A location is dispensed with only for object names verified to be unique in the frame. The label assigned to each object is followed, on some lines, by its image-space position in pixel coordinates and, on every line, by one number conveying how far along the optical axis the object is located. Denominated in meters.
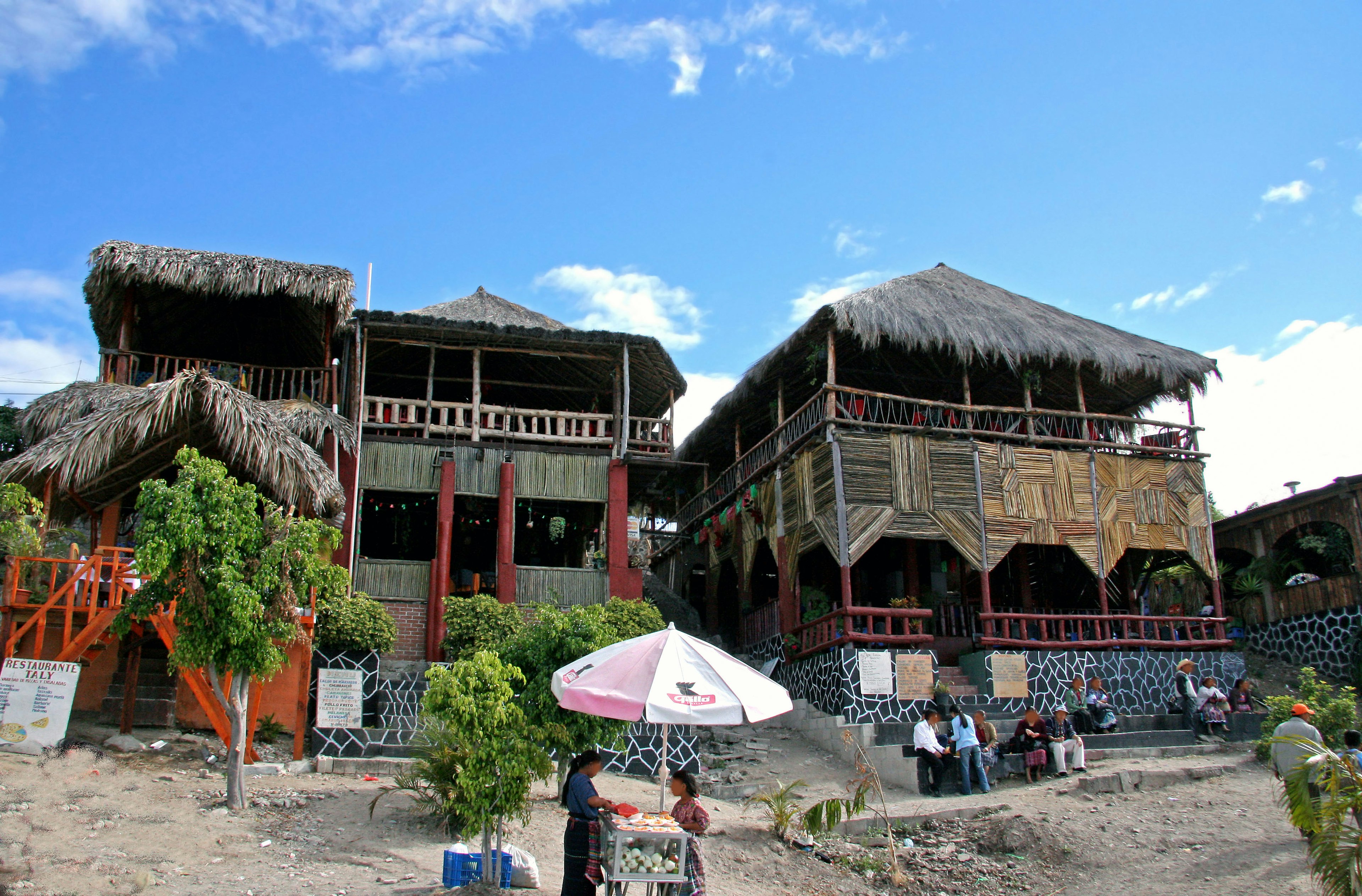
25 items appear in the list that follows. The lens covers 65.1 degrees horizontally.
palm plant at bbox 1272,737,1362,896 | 7.00
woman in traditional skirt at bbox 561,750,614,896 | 7.08
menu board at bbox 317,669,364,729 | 12.87
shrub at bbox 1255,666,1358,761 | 12.81
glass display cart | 6.76
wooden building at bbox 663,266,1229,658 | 16.59
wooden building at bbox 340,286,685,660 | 16.47
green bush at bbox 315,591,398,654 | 13.64
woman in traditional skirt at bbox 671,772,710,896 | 7.23
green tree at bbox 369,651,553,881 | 7.90
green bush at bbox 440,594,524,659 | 14.70
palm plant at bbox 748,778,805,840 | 10.46
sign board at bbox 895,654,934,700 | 15.07
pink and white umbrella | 7.41
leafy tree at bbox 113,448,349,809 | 9.74
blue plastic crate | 7.95
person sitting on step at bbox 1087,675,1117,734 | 14.20
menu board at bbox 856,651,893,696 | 14.90
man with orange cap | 10.12
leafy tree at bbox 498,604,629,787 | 9.70
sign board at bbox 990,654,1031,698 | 15.41
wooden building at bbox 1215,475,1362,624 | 18.55
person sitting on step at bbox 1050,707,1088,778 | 12.70
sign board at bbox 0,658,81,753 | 10.80
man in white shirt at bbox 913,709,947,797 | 12.44
